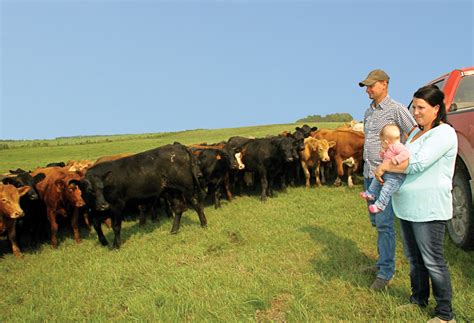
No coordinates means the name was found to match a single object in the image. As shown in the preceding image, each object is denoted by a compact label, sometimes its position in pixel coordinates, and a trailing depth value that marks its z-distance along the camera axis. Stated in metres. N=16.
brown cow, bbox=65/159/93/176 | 12.07
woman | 3.20
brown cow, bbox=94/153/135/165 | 11.87
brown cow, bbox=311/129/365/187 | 11.84
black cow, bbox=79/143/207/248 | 7.58
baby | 3.32
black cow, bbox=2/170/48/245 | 8.70
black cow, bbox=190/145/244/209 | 10.38
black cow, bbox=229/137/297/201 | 11.17
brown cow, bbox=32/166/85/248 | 8.30
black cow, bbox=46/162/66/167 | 12.95
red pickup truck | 4.77
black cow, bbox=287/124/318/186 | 12.06
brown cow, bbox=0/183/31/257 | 7.32
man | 4.30
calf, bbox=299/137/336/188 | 12.10
